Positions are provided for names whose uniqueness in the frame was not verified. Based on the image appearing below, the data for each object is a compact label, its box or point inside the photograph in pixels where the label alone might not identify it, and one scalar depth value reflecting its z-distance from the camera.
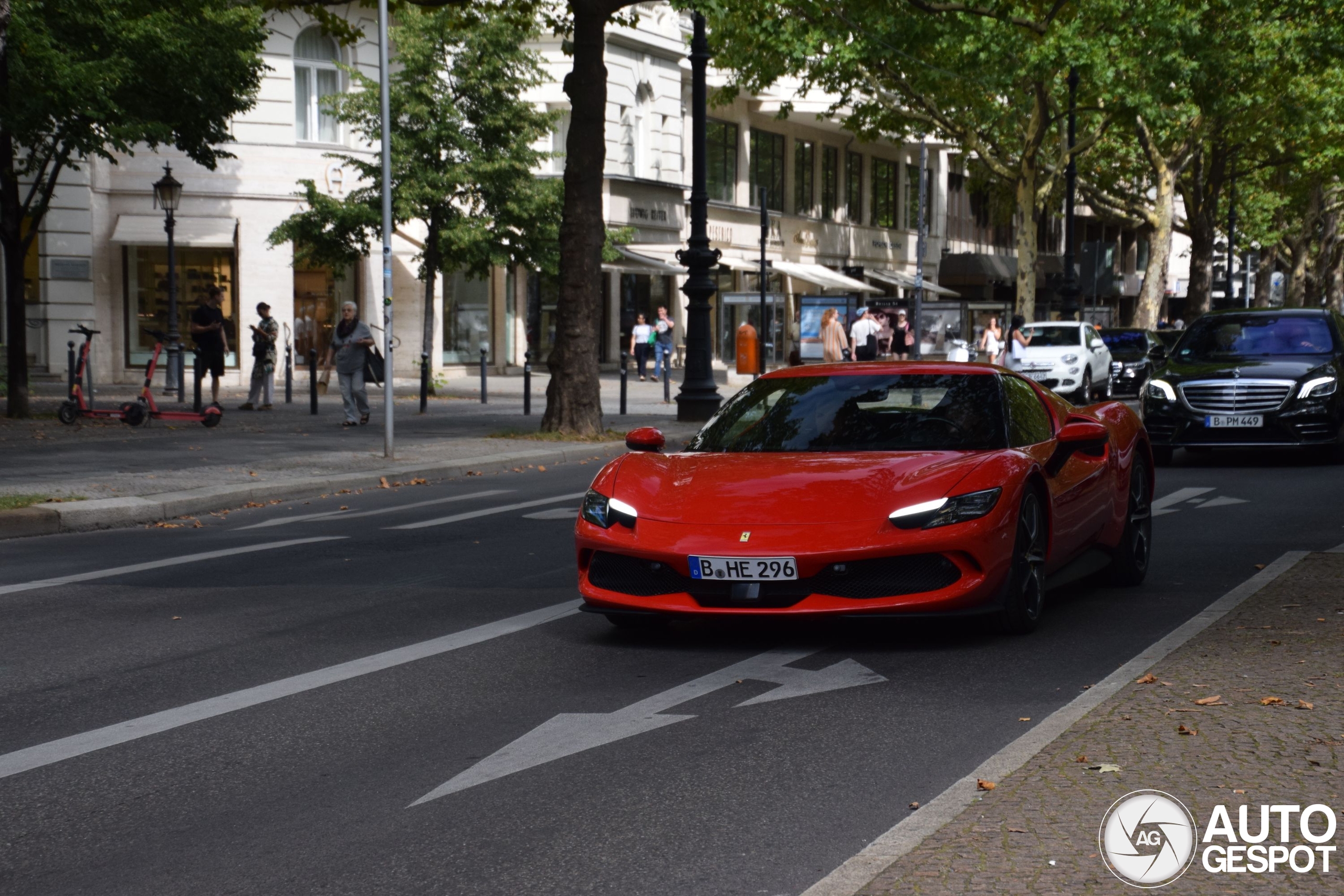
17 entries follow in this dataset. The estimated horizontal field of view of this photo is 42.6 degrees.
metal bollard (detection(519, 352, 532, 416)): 25.62
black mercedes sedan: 17.09
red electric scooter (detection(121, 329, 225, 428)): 22.53
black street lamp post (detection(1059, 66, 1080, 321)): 43.62
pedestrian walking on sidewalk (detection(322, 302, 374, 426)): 23.39
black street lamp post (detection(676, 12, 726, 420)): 25.56
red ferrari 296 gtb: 7.23
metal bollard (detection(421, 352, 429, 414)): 27.06
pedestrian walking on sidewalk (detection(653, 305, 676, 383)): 40.25
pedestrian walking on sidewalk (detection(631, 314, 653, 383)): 41.66
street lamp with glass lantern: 29.03
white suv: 32.91
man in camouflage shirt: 26.86
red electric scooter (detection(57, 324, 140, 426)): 22.45
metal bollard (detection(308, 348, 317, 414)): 24.28
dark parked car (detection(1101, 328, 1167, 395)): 37.97
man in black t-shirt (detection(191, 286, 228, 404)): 25.61
